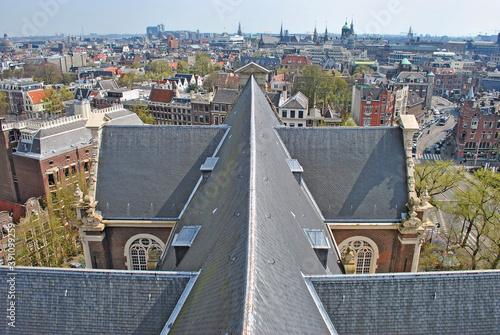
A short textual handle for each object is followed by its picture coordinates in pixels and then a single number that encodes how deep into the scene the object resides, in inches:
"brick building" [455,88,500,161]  3526.1
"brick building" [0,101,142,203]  2196.1
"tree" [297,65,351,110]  4030.5
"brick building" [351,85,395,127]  3558.1
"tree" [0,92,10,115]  4537.6
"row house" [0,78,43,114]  4790.8
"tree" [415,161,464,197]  1749.5
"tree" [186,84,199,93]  4951.5
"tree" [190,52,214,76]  7091.5
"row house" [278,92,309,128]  3063.5
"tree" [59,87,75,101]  4687.5
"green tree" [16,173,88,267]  1572.3
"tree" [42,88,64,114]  4092.0
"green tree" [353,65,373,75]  6627.0
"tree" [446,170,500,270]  1466.5
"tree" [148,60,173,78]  7336.6
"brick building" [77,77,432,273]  980.6
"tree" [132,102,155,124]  3511.3
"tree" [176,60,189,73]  7551.7
